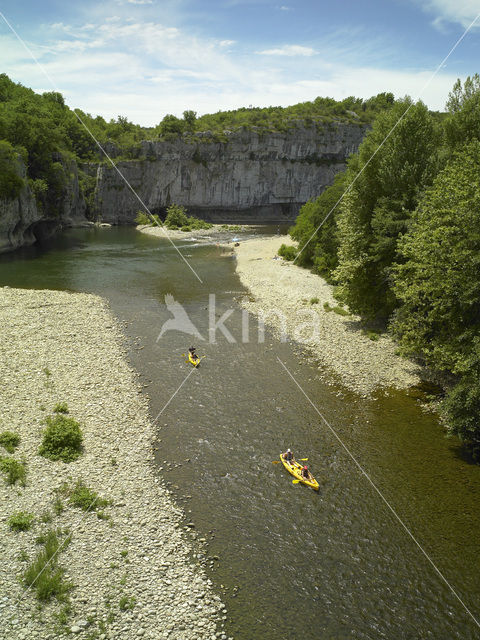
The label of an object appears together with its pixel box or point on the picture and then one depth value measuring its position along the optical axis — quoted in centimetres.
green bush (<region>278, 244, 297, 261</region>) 5684
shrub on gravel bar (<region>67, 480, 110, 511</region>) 1397
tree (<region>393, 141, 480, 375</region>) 1736
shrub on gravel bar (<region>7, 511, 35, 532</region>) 1274
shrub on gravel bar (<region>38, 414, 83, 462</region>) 1627
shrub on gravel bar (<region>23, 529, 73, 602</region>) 1081
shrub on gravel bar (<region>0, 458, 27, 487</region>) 1460
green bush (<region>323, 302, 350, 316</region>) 3500
